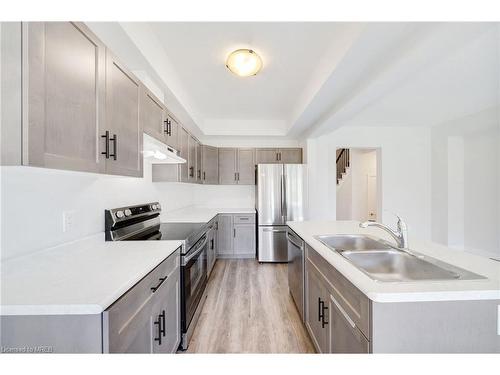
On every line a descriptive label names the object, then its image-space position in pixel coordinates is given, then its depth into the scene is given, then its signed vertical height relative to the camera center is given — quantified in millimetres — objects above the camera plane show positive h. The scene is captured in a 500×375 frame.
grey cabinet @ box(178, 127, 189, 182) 2734 +468
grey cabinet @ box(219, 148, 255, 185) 4566 +441
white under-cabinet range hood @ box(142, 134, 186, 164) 1757 +304
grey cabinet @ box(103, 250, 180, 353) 846 -588
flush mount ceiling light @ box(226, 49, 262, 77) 2135 +1212
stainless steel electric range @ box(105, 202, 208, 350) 1736 -406
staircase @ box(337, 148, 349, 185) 6674 +752
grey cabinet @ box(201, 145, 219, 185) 4111 +446
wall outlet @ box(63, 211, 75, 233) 1411 -204
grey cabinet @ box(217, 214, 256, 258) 4137 -858
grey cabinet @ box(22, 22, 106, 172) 808 +384
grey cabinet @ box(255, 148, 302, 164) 4566 +642
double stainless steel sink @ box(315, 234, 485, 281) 1144 -443
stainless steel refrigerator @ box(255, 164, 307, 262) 3949 -219
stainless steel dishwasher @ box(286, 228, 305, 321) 2049 -787
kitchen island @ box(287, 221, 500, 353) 906 -516
